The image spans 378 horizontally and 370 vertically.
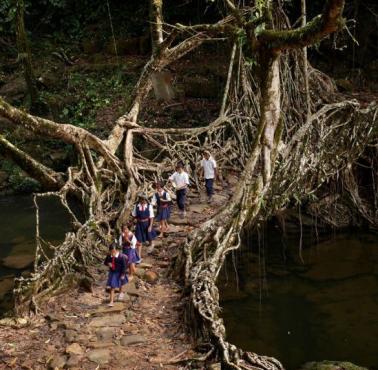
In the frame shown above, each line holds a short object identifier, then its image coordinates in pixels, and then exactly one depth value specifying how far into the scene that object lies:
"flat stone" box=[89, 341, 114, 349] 7.08
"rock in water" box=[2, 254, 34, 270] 12.76
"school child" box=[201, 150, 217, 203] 11.98
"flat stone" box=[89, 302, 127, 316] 7.91
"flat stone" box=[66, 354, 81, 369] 6.69
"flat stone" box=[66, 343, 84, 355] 6.95
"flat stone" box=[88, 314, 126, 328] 7.62
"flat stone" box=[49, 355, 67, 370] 6.68
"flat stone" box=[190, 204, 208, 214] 11.81
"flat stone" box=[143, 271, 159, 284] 8.96
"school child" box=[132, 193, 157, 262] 9.67
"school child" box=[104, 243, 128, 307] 8.09
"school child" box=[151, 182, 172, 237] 10.50
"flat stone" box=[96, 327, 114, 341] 7.29
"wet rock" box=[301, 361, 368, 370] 7.87
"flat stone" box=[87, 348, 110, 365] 6.75
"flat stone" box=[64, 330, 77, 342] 7.24
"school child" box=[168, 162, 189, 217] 11.05
